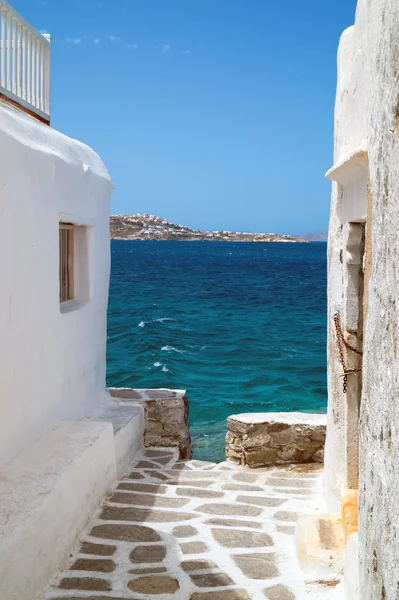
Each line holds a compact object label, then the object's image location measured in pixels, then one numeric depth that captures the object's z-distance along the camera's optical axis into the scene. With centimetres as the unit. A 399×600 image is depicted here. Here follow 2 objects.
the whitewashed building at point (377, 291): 229
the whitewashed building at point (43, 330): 439
